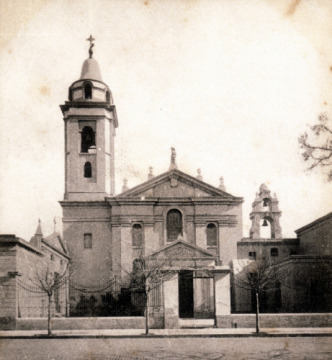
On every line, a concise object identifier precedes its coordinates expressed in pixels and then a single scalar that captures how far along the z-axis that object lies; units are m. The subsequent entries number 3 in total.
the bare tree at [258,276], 25.41
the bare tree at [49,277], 22.98
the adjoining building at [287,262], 36.28
